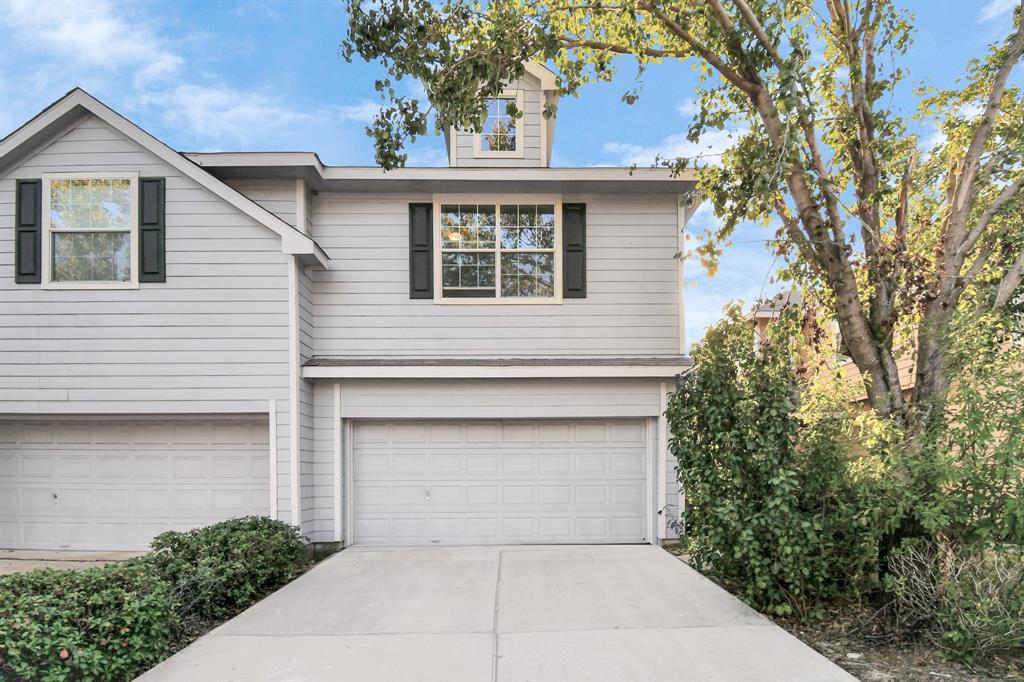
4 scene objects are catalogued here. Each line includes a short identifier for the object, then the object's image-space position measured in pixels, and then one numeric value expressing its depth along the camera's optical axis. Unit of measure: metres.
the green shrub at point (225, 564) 5.63
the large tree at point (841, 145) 6.14
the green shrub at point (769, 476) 5.35
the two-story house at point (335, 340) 8.48
